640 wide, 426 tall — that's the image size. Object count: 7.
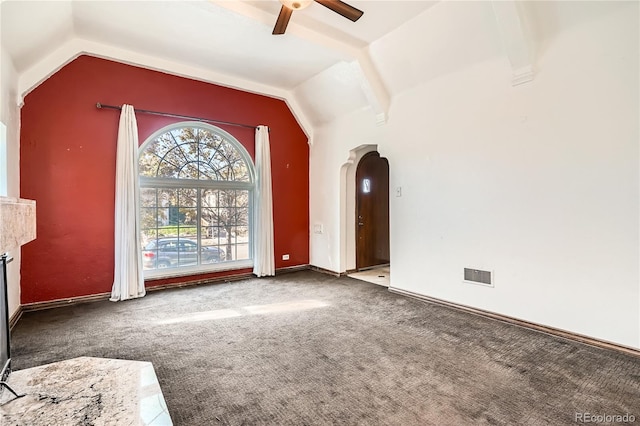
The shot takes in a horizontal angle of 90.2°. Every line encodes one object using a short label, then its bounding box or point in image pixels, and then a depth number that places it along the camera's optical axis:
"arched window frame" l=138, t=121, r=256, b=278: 4.67
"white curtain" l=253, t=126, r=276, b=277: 5.45
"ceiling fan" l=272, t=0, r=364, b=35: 2.91
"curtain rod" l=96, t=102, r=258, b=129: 4.26
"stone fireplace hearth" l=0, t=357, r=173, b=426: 1.67
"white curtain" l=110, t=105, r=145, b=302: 4.23
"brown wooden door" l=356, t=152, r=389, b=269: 5.94
